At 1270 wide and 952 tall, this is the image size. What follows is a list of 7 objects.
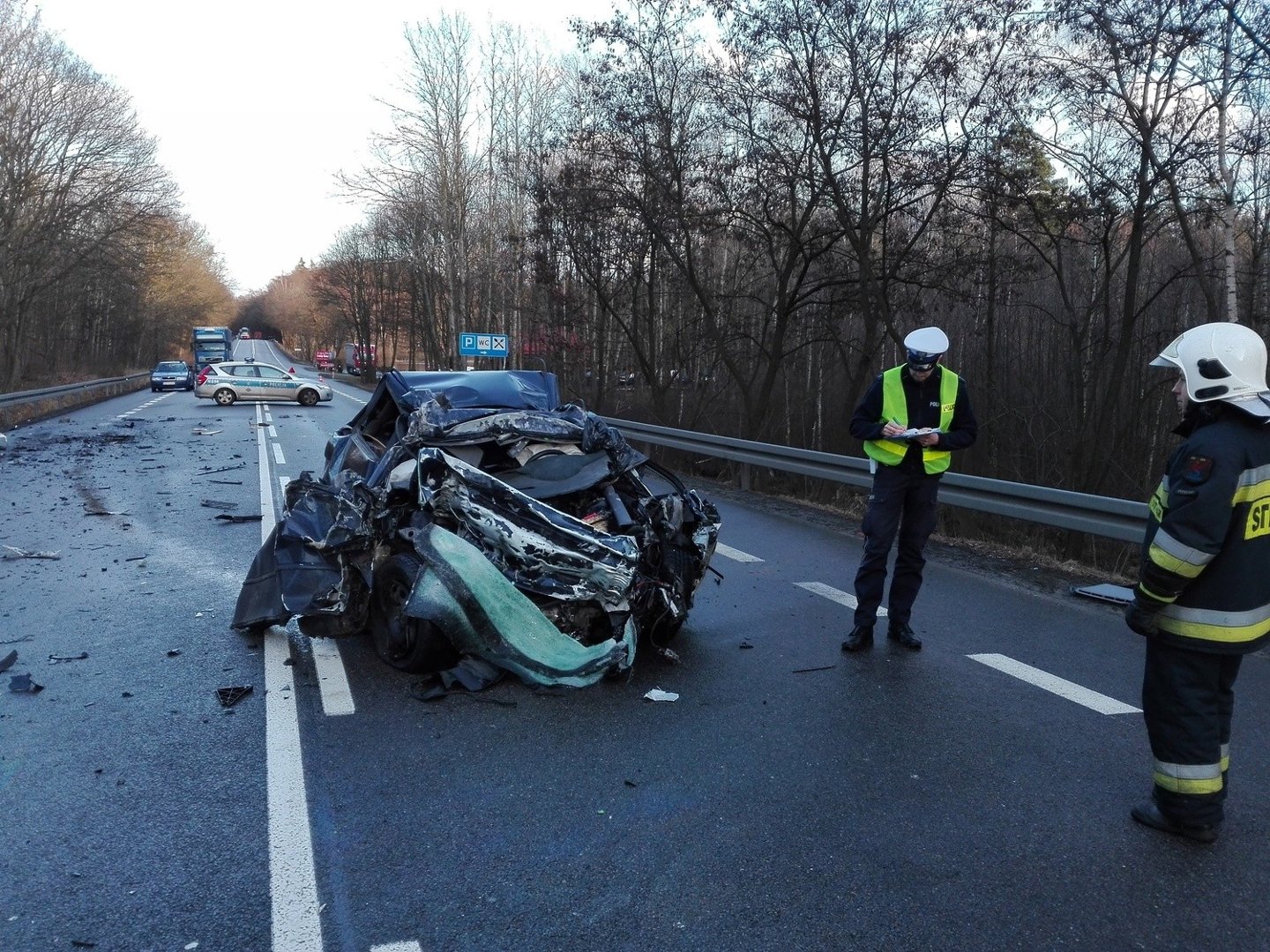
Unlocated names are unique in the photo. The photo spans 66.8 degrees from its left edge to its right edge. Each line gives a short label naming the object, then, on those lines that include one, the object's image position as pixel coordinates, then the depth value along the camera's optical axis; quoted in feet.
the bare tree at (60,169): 120.47
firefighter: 10.51
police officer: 18.12
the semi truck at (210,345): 184.75
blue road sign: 101.65
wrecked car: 16.01
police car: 106.63
